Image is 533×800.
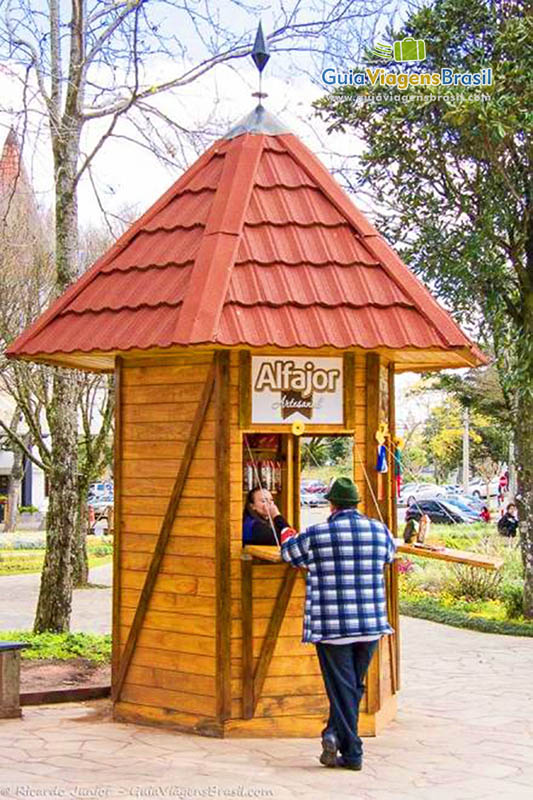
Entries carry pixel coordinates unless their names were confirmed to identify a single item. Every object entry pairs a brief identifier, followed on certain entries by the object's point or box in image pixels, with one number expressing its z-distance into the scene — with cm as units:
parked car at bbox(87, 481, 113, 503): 4728
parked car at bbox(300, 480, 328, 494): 3067
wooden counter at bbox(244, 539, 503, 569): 762
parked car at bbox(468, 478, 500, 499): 5853
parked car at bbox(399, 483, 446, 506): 4428
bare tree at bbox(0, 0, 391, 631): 1234
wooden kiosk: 779
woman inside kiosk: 790
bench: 837
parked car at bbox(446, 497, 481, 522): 3775
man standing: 695
